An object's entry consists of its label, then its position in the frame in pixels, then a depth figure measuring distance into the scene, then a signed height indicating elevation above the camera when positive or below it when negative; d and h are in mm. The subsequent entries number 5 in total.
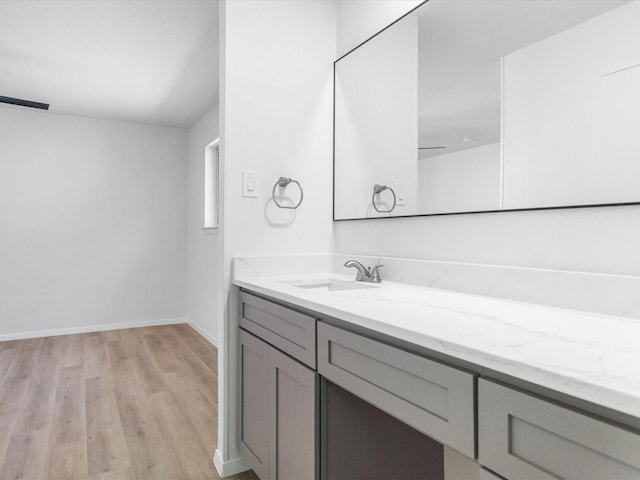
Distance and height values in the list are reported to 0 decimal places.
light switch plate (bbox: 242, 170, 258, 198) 1891 +251
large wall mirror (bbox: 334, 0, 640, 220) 1076 +434
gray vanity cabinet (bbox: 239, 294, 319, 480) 1302 -596
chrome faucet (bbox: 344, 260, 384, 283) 1749 -153
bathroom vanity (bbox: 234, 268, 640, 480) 592 -286
